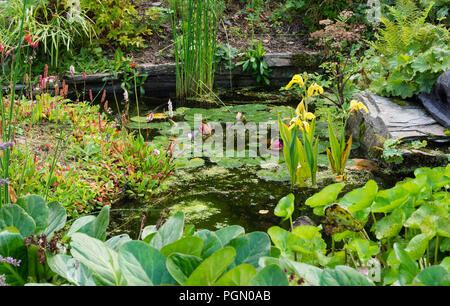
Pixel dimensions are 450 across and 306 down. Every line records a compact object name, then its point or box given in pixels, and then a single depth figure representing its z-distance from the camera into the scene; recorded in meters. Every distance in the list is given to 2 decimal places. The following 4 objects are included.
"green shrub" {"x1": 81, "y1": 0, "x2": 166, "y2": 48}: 5.82
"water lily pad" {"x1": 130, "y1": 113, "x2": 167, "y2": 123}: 4.29
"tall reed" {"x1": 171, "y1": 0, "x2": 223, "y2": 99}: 4.48
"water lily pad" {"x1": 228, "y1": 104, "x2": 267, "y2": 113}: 4.62
